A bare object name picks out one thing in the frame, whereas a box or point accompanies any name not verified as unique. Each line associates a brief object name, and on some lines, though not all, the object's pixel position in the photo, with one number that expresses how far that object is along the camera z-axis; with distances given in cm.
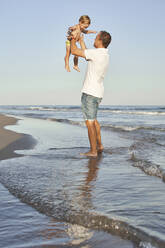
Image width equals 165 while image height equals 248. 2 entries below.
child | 444
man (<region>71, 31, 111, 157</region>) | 437
